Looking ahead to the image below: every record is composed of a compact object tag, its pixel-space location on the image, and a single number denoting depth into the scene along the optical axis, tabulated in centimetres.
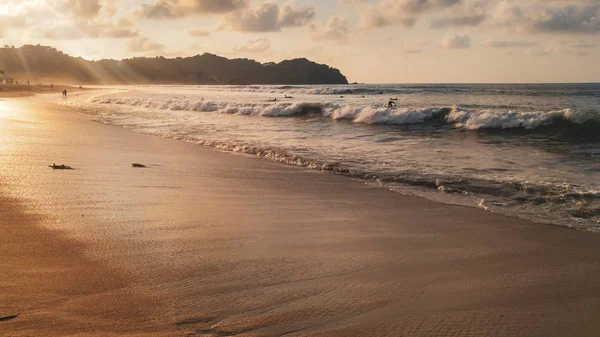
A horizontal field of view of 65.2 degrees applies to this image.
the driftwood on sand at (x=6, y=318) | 262
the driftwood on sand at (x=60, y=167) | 764
